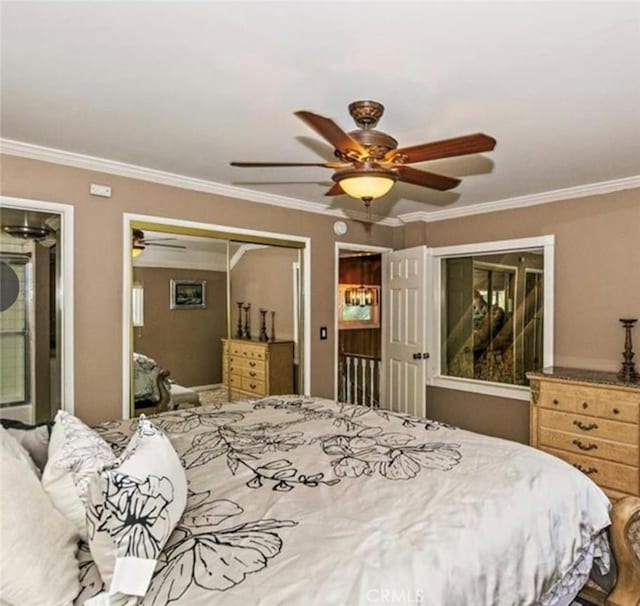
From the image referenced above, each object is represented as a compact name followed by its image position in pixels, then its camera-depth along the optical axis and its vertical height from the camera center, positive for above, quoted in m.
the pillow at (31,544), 1.06 -0.59
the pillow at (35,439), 1.70 -0.51
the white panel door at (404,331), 4.61 -0.31
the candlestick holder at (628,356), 3.38 -0.41
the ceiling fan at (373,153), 1.93 +0.65
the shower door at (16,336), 2.89 -0.21
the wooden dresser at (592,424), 3.10 -0.87
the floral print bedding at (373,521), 1.14 -0.66
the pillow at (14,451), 1.29 -0.43
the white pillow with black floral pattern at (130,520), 1.09 -0.55
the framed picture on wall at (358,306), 6.34 -0.06
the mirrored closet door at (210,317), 3.44 -0.13
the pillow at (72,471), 1.32 -0.49
